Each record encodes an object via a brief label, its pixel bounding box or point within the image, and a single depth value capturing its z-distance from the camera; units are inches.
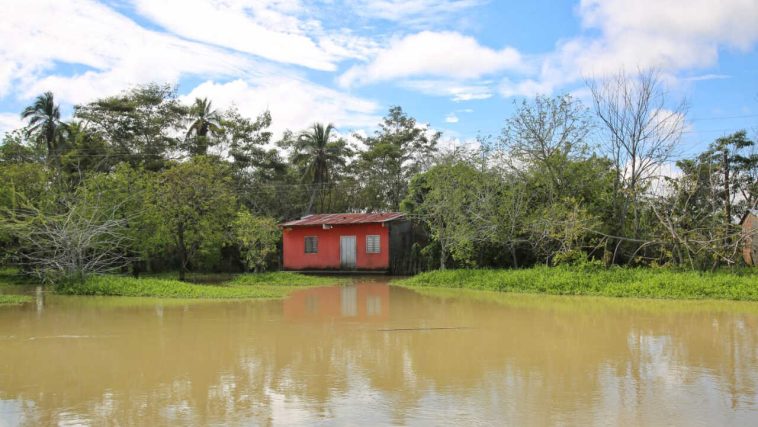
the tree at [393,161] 1352.1
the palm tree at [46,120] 1235.9
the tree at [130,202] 789.2
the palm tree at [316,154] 1355.8
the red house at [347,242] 1018.1
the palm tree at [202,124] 1283.2
